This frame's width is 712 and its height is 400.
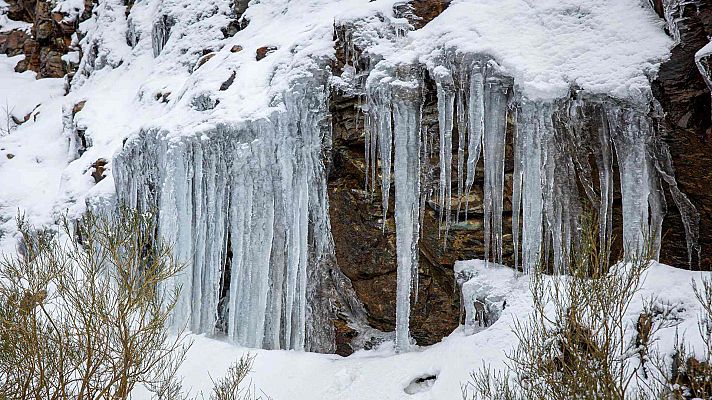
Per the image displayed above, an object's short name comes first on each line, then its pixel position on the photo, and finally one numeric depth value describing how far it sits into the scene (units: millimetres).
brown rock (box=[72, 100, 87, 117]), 16453
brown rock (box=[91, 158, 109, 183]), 13469
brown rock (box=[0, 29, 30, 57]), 22531
